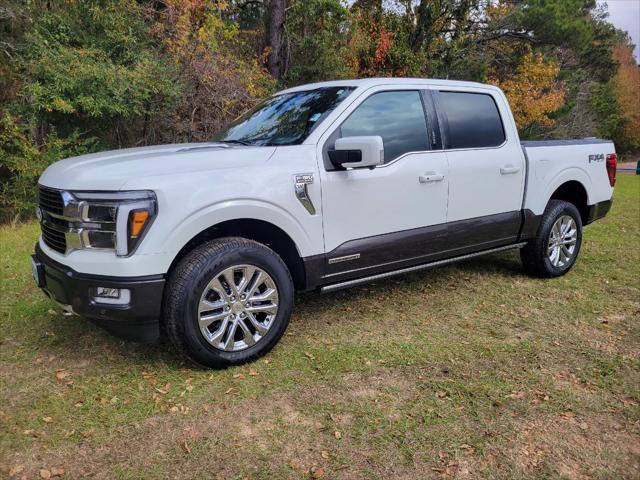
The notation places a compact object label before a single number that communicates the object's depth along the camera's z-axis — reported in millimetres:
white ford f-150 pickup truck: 2969
